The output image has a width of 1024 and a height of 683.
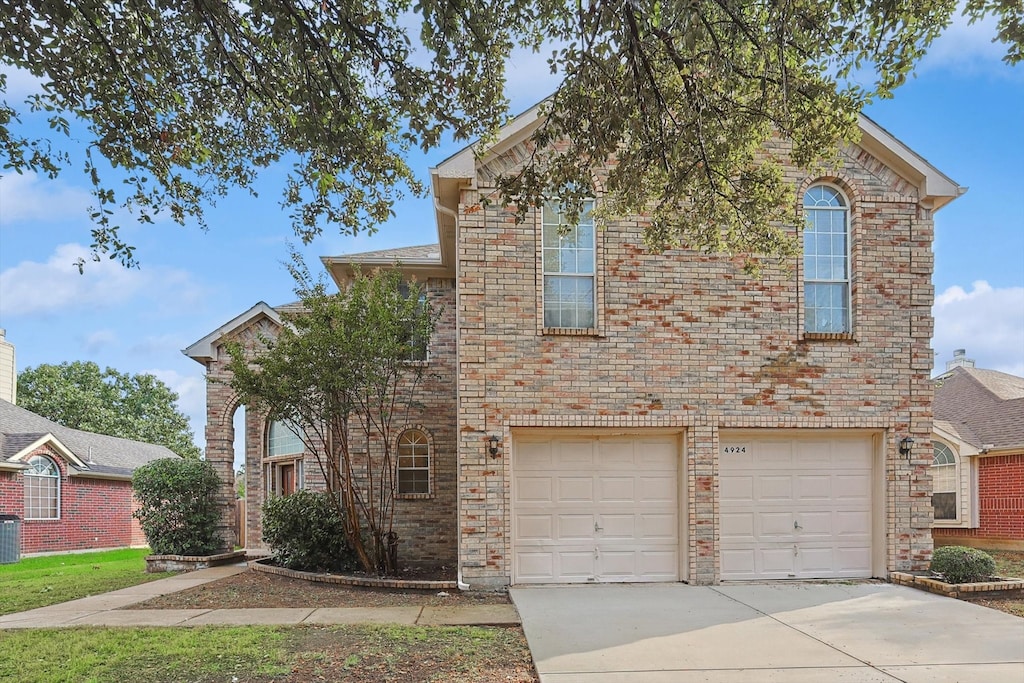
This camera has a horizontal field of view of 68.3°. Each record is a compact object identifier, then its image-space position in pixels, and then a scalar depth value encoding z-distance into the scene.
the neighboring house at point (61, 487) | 21.25
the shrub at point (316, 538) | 12.52
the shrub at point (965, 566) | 10.11
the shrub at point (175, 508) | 14.72
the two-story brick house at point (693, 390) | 10.56
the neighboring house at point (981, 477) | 17.25
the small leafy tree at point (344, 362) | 11.19
